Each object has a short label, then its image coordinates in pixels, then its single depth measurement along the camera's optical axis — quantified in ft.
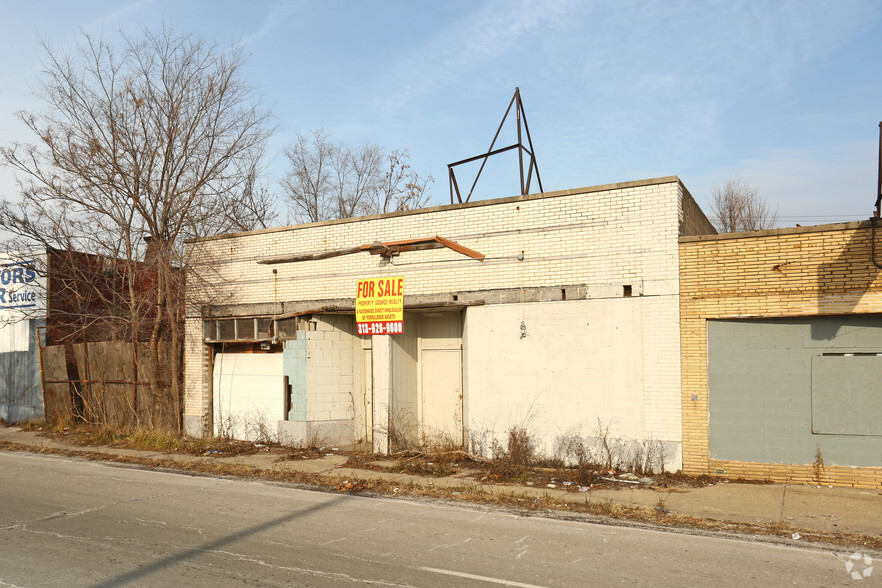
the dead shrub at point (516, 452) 36.73
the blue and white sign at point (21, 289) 57.40
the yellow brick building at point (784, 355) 31.40
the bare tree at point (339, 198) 104.83
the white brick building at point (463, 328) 35.47
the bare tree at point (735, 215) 110.52
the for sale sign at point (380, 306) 42.24
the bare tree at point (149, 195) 49.65
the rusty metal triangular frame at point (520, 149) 45.42
